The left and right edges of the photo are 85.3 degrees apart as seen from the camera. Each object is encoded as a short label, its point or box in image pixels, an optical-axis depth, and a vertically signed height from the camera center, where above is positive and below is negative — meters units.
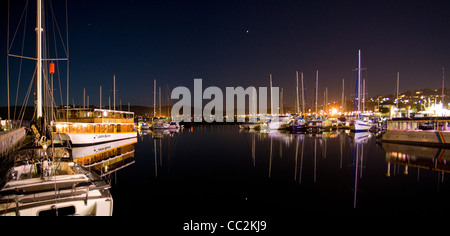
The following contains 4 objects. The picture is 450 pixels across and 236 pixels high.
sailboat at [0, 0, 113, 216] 6.34 -2.22
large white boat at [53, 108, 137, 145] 27.00 -1.47
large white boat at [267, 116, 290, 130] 65.25 -2.62
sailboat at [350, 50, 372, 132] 54.53 -2.44
